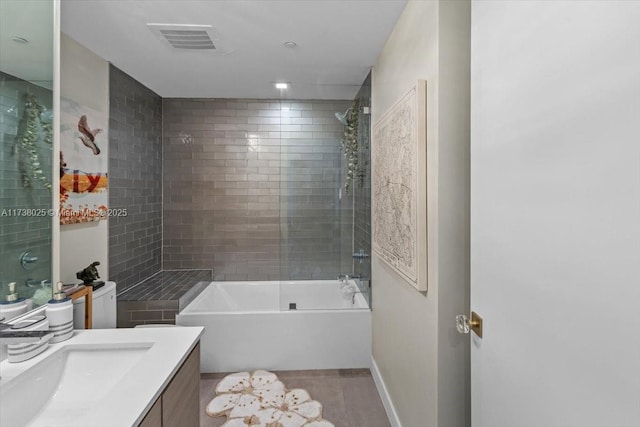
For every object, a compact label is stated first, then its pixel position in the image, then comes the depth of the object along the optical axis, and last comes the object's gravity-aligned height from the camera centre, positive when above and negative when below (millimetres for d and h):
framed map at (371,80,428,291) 1520 +154
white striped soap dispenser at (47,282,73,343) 1300 -397
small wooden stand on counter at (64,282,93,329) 1700 -447
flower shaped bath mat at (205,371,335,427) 2150 -1304
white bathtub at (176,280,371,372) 2779 -1017
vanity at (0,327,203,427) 945 -529
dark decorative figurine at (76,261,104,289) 2133 -389
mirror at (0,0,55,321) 1249 +254
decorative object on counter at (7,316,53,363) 1140 -452
